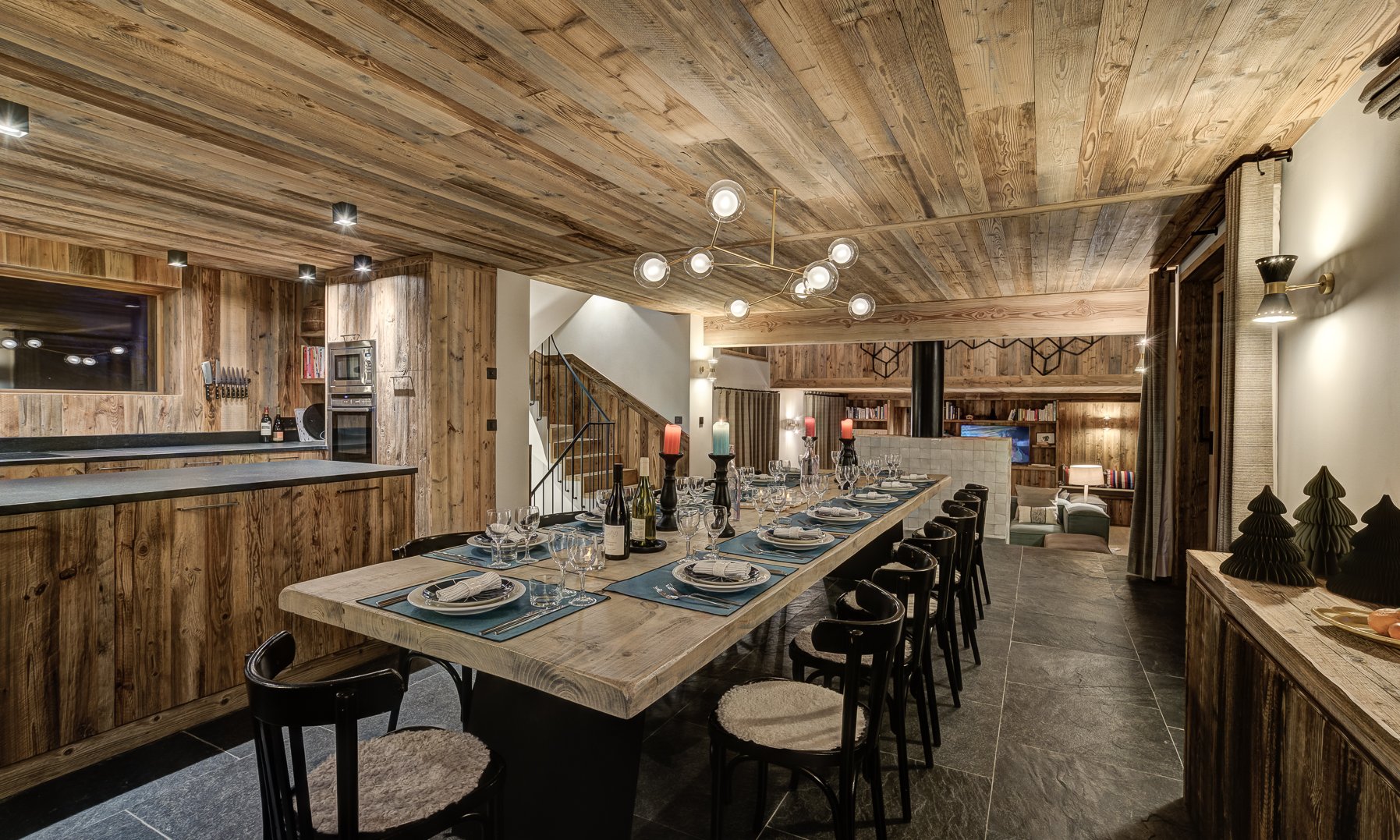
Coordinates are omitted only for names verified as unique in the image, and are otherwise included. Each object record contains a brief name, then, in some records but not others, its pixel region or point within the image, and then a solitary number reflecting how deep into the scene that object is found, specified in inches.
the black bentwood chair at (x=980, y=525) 138.9
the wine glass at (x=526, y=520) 77.9
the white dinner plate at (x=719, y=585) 65.8
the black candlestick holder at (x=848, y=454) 161.5
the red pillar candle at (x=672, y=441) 87.5
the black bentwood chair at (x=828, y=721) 57.1
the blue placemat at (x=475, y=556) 79.2
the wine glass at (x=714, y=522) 75.6
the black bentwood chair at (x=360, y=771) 42.1
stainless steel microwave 197.3
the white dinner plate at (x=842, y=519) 104.2
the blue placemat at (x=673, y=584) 62.0
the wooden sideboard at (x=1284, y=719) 40.4
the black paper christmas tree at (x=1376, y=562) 59.2
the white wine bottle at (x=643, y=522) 86.2
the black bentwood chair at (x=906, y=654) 73.7
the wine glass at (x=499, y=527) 73.6
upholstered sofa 306.2
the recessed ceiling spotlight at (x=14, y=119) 94.4
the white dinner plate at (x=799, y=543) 86.2
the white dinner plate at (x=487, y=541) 85.7
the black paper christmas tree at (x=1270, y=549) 66.3
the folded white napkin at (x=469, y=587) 60.7
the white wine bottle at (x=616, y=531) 80.4
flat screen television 476.7
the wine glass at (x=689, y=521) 78.2
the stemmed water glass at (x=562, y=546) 64.2
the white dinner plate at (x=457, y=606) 58.7
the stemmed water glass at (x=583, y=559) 64.1
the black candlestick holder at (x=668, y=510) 98.3
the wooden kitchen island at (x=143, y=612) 84.2
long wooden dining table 48.5
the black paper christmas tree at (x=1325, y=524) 67.3
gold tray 51.2
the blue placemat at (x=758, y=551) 80.3
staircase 272.2
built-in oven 199.2
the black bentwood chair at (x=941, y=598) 89.7
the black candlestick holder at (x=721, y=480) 102.5
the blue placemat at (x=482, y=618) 55.2
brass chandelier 122.1
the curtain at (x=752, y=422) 402.3
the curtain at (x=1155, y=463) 187.2
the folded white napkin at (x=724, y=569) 68.6
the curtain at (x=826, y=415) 518.3
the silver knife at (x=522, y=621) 55.1
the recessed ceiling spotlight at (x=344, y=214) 141.8
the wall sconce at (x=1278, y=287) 90.5
